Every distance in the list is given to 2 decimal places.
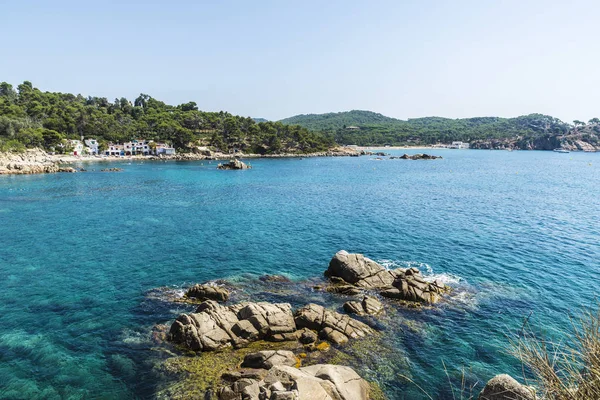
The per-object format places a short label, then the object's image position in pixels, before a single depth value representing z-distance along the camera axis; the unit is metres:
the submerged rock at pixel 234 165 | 136.52
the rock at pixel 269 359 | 20.66
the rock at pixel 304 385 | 15.26
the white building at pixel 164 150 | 180.88
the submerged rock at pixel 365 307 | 27.58
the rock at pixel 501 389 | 15.41
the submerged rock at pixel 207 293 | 29.71
